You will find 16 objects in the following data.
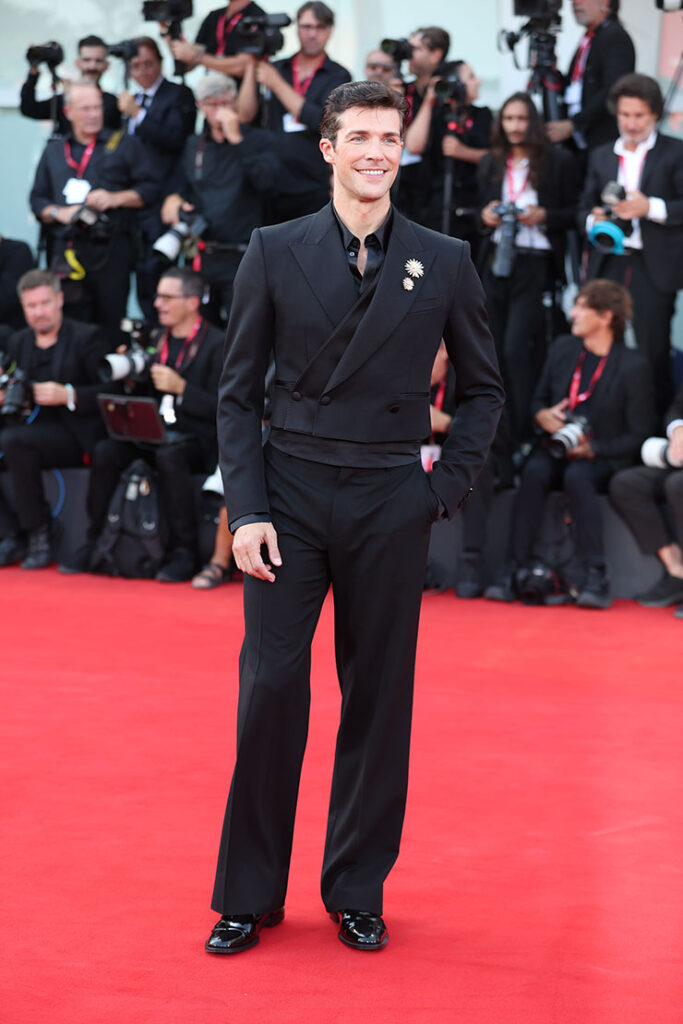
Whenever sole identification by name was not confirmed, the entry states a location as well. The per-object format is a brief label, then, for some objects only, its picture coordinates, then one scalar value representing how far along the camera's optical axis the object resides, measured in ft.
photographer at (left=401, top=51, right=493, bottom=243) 43.52
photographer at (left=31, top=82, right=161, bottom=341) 46.39
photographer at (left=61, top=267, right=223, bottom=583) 42.93
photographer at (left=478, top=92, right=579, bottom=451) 41.50
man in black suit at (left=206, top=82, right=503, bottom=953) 15.84
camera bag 43.11
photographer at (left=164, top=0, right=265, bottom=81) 44.88
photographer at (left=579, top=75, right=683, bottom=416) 40.04
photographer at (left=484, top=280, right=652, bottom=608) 39.93
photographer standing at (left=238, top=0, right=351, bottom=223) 44.45
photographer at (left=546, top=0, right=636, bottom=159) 42.93
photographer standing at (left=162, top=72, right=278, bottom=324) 43.98
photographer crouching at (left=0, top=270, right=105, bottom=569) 44.75
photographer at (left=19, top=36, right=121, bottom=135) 49.16
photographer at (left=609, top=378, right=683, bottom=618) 39.63
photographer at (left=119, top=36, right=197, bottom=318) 47.16
